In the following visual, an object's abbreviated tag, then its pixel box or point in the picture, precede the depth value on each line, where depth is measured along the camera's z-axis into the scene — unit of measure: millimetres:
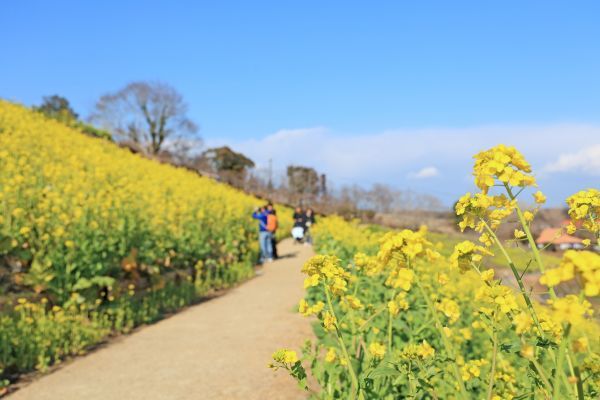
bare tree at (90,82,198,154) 50281
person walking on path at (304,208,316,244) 18469
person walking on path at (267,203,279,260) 13469
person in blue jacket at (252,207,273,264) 13680
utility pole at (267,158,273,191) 37628
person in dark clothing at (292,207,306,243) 17998
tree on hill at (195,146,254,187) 47875
